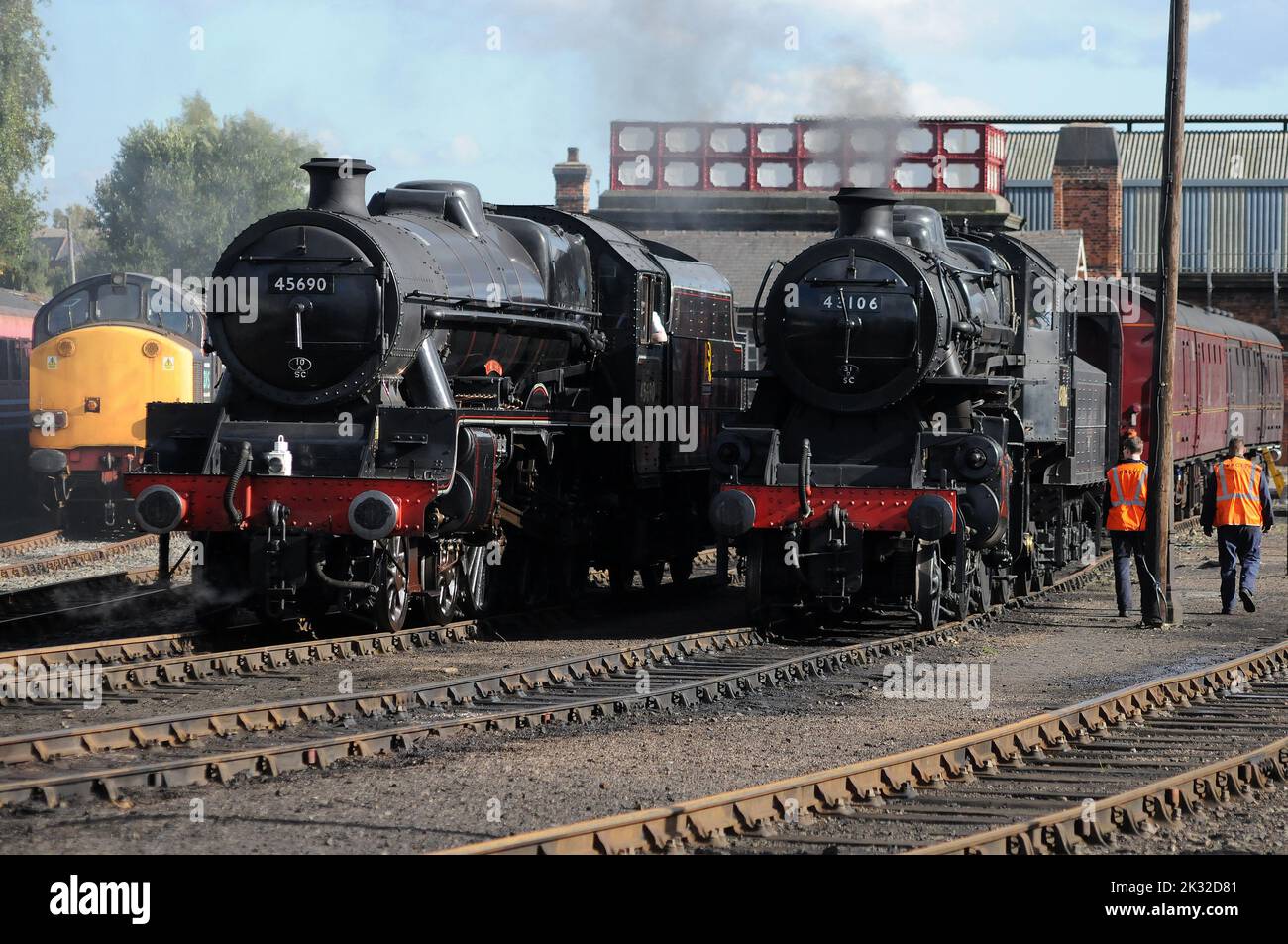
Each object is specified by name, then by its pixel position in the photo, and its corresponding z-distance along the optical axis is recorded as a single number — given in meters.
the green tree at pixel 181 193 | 60.34
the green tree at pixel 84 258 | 63.50
